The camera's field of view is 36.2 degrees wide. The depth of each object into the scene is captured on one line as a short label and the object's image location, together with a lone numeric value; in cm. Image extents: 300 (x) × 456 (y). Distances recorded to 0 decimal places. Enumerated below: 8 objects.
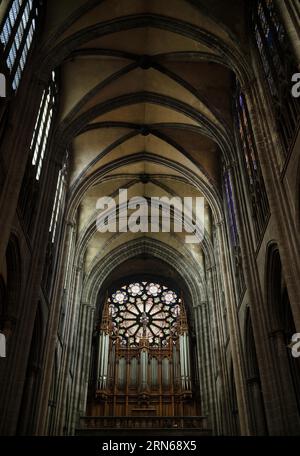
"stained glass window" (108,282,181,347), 2506
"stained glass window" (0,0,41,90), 1128
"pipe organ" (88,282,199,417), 2216
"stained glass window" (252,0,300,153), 1039
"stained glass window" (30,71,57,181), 1428
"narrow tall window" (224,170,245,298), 1597
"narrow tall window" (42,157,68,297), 1566
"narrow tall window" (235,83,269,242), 1313
